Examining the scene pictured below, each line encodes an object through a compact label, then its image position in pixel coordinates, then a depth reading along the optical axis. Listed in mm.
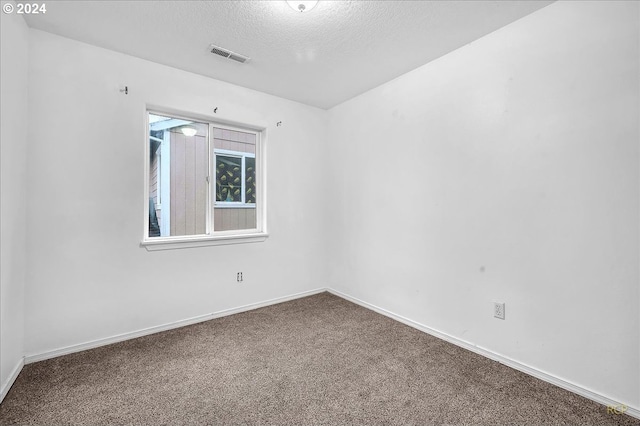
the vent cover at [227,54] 2451
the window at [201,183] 2910
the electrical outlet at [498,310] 2205
